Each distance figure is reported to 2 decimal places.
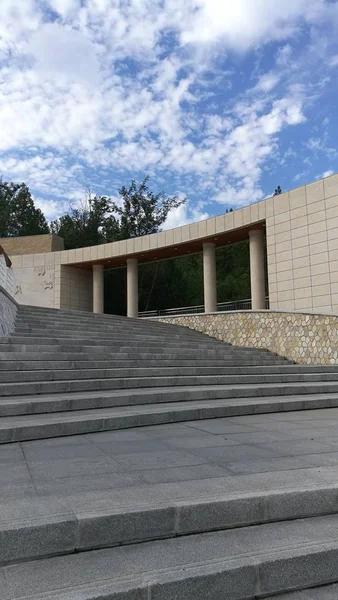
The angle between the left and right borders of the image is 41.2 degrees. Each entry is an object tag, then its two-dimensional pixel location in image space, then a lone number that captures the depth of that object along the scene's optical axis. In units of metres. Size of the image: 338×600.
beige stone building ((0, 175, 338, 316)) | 16.42
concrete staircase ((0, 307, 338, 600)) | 2.13
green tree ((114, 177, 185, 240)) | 44.31
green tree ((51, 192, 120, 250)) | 42.16
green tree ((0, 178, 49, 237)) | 44.84
